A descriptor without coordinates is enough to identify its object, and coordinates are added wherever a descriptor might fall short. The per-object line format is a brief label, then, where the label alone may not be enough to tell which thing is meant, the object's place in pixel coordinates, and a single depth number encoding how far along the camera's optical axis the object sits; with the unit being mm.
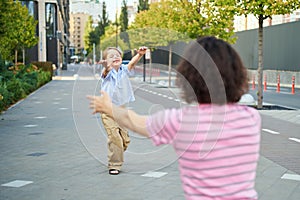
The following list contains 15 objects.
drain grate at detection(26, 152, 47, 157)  9040
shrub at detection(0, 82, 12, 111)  15908
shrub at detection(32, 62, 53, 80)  42875
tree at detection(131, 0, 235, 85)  24078
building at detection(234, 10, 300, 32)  35934
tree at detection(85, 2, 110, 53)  127112
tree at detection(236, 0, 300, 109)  16234
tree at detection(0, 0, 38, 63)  20234
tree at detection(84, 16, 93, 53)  134638
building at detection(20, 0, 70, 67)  56344
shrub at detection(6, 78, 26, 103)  19547
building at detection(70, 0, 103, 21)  148675
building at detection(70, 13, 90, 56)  177600
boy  6772
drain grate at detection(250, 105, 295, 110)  17266
